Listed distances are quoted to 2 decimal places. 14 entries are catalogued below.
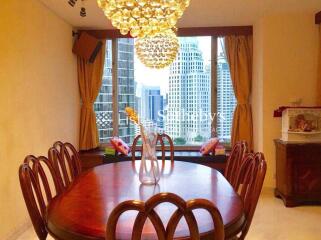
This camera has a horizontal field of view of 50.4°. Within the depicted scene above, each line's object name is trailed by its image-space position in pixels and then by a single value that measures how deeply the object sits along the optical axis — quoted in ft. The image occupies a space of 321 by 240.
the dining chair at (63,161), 8.27
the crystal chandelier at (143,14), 6.76
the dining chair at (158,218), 3.75
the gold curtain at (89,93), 16.92
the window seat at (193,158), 15.44
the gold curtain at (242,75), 16.56
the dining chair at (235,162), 8.45
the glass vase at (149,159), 7.68
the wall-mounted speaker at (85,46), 16.07
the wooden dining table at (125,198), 4.88
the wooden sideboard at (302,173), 13.01
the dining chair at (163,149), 10.91
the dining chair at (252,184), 6.34
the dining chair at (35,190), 6.09
